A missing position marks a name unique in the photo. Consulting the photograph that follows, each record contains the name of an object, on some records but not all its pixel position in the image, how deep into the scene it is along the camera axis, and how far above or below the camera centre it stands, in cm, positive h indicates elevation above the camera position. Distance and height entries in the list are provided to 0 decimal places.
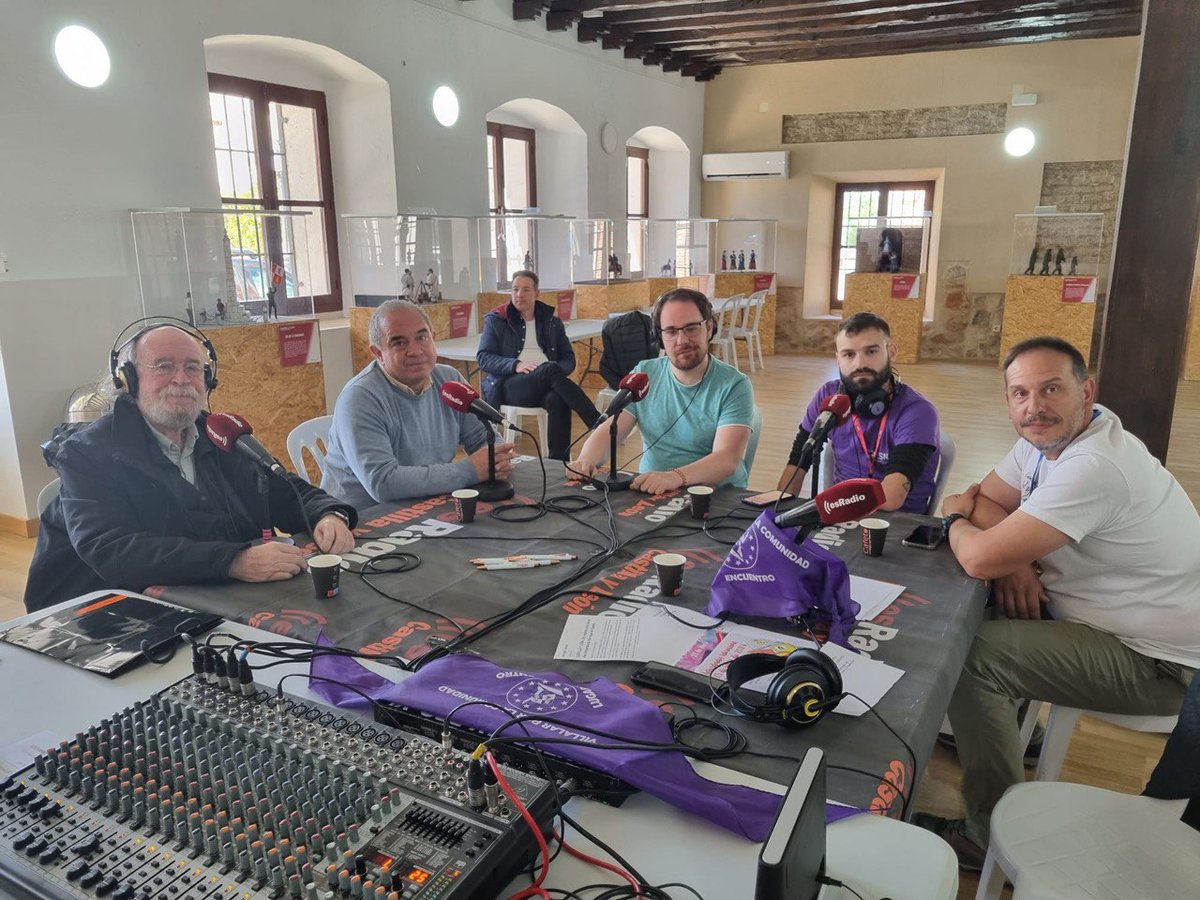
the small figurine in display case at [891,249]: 972 +2
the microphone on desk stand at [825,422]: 188 -37
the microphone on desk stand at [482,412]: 234 -42
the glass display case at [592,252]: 845 +2
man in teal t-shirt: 277 -49
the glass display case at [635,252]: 1001 +1
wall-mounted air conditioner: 1039 +104
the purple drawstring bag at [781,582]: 151 -58
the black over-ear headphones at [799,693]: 120 -61
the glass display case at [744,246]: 1077 +8
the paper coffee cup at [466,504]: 220 -62
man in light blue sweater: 245 -53
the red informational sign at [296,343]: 506 -51
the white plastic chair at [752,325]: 925 -79
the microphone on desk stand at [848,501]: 142 -41
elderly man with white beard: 179 -56
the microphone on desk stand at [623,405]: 241 -42
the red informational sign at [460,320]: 657 -49
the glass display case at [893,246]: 967 +6
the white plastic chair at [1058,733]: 190 -105
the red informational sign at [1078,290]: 879 -40
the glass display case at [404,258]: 629 -2
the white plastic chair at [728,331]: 863 -79
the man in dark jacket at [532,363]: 521 -67
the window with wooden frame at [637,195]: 1052 +71
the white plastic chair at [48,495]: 204 -57
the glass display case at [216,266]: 477 -5
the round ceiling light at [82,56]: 425 +99
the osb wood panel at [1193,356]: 845 -103
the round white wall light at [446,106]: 683 +116
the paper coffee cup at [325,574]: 170 -62
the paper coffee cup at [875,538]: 195 -64
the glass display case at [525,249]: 717 +4
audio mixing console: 85 -59
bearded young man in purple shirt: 253 -49
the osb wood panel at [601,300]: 823 -44
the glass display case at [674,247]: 1002 +7
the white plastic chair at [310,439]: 291 -63
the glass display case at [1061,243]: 893 +7
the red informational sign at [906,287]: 959 -39
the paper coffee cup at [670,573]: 168 -61
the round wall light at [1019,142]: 929 +115
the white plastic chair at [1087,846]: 134 -96
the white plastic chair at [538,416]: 527 -99
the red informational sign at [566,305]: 774 -45
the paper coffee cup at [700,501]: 220 -62
